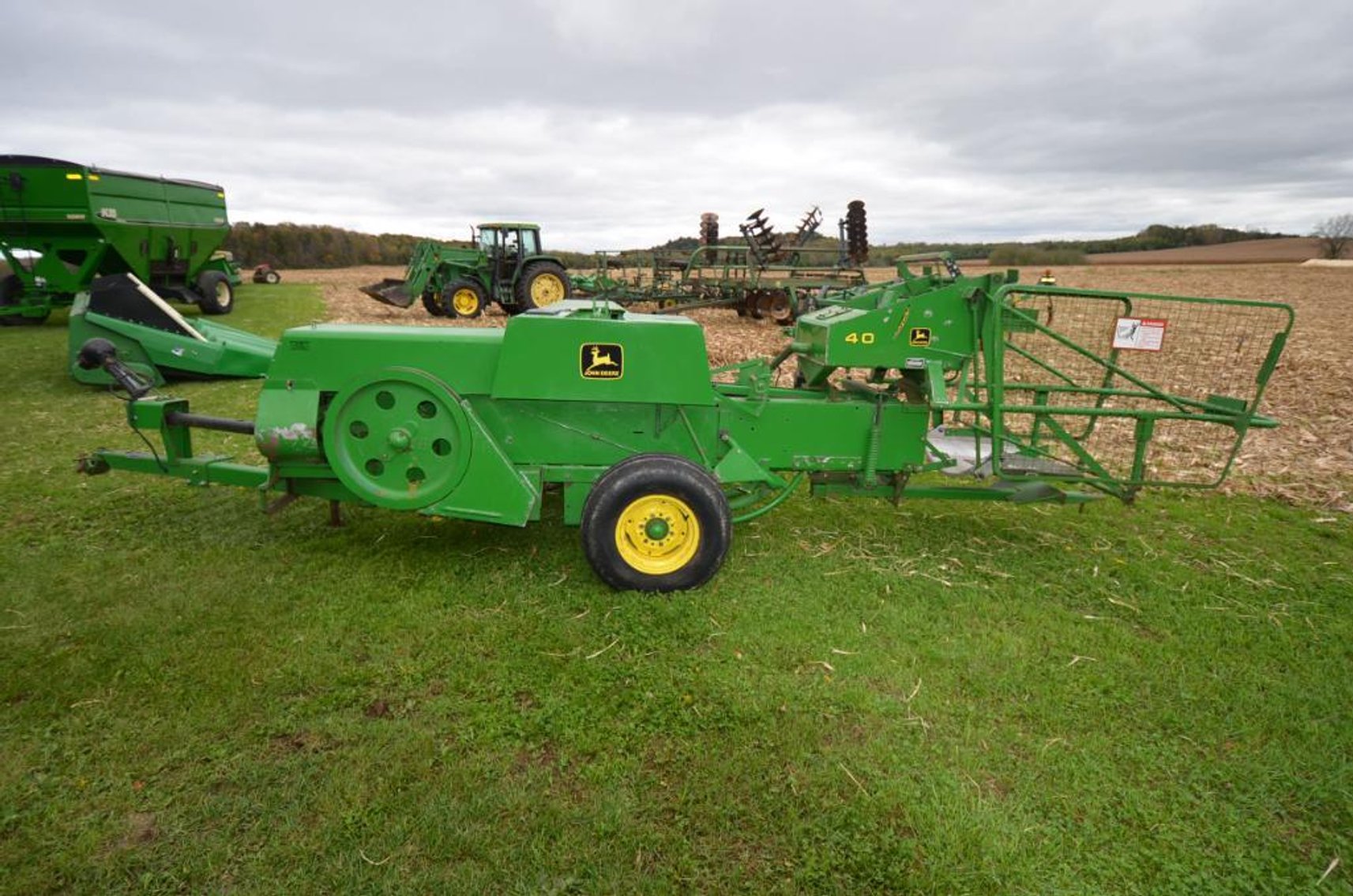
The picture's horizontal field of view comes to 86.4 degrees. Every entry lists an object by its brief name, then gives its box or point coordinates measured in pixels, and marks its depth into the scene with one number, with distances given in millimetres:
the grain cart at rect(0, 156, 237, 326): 13125
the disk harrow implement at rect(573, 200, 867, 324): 17656
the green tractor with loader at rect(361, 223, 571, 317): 17297
